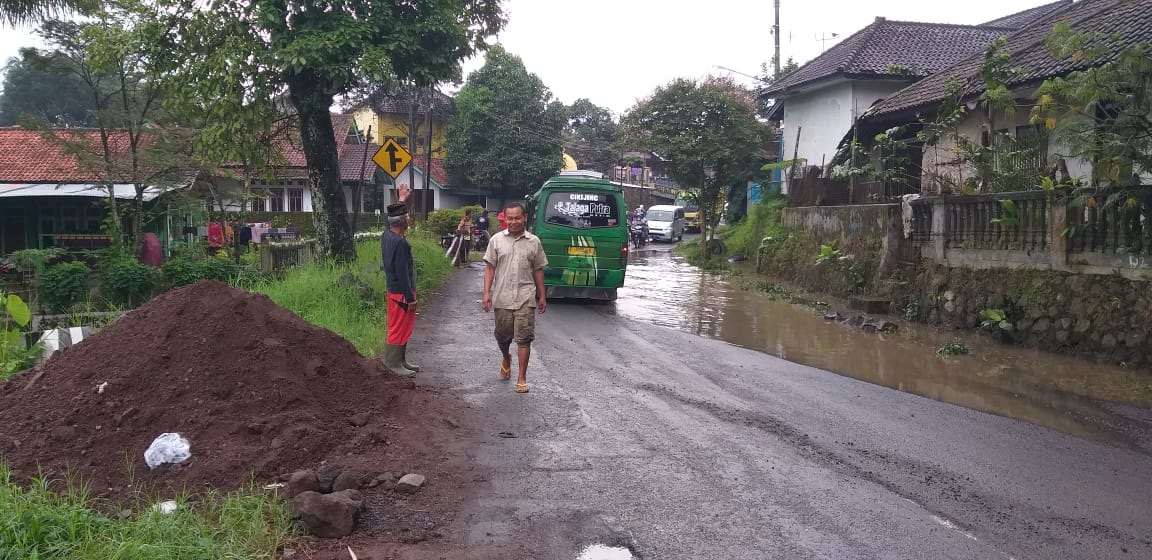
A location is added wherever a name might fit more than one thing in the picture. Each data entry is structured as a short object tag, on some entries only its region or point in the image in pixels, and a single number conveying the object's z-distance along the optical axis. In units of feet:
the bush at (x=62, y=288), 41.70
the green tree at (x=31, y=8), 45.57
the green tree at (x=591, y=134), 208.85
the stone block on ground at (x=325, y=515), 14.42
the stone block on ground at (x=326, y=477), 16.06
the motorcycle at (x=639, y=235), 131.44
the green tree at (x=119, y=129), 56.95
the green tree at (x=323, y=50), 41.55
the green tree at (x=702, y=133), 93.81
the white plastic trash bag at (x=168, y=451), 16.51
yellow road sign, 52.03
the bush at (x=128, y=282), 42.91
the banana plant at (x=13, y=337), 25.46
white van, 139.03
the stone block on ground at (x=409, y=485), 16.62
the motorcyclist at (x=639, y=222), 132.57
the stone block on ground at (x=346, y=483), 16.06
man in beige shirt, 26.48
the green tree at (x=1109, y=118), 29.48
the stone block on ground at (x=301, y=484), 15.49
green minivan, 50.88
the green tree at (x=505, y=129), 146.72
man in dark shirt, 27.27
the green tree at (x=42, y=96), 166.09
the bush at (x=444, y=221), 108.37
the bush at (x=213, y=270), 45.14
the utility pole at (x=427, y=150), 112.50
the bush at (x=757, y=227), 85.26
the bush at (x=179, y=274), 44.80
